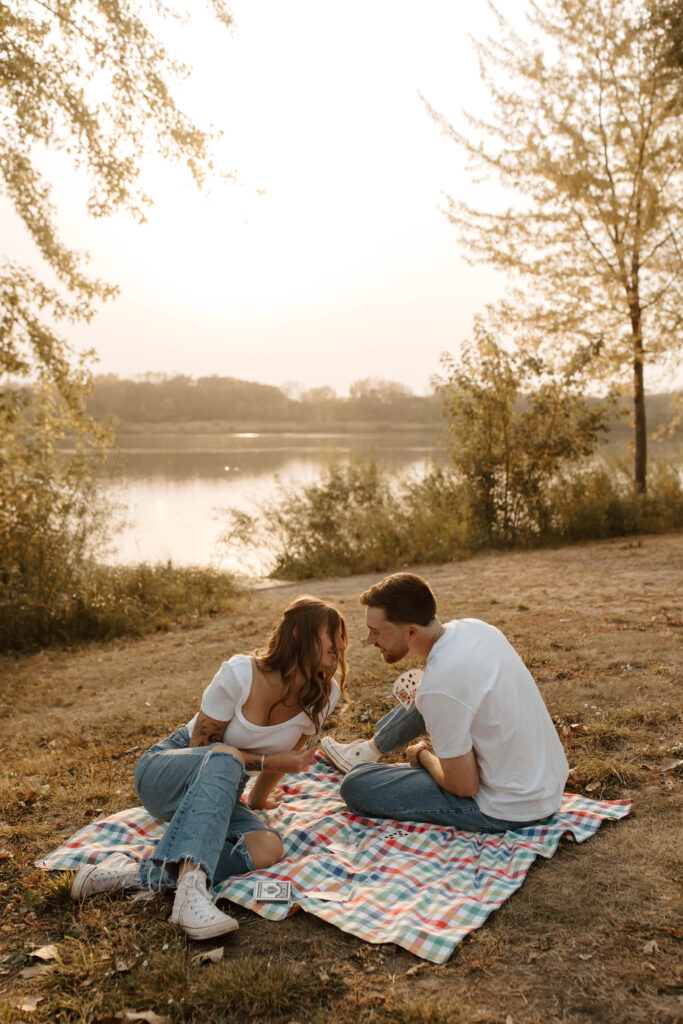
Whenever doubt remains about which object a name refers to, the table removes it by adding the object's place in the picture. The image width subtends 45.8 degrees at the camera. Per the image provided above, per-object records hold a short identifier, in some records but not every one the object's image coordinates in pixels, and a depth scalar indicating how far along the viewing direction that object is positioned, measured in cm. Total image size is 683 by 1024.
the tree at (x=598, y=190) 1241
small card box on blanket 288
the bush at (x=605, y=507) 1244
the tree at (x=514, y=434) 1254
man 305
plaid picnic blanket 276
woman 296
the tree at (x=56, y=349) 778
